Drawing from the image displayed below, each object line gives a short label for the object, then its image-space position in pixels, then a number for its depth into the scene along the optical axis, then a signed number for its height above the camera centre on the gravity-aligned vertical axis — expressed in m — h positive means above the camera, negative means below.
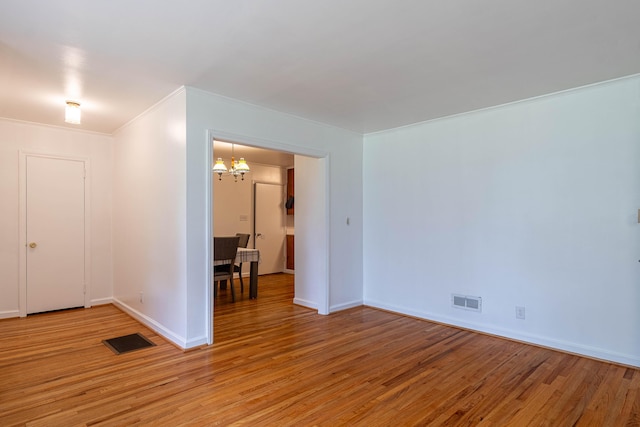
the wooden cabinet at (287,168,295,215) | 8.13 +0.64
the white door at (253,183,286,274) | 7.81 -0.28
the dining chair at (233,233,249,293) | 6.42 -0.52
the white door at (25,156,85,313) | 4.65 -0.26
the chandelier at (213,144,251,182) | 5.51 +0.74
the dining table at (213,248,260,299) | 5.53 -0.77
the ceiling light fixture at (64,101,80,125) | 3.76 +1.08
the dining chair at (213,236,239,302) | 5.01 -0.61
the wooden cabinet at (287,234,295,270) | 8.09 -0.86
